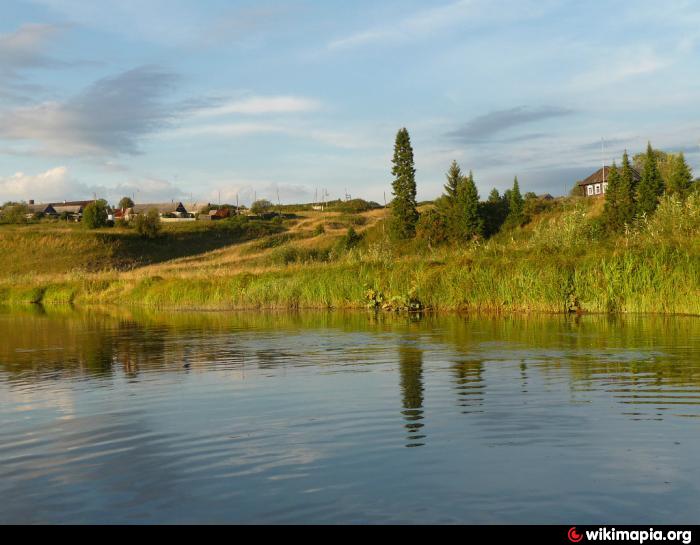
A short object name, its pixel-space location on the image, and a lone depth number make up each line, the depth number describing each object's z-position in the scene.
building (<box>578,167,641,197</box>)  130.12
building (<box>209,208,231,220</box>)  153.00
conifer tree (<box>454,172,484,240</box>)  89.75
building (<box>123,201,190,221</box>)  160.49
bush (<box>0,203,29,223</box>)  128.75
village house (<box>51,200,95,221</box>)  152.35
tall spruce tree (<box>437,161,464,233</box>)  92.19
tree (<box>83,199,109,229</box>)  120.12
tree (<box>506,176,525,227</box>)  92.07
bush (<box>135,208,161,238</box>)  115.75
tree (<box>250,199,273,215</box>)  159.38
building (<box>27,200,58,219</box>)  167.31
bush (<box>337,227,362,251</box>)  95.22
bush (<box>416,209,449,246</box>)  90.06
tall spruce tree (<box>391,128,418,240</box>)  98.12
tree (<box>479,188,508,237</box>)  93.94
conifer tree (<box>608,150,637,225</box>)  81.31
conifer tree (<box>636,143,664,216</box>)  82.75
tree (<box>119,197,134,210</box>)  182.75
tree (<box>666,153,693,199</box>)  87.88
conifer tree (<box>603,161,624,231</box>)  80.94
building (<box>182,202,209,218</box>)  179.66
